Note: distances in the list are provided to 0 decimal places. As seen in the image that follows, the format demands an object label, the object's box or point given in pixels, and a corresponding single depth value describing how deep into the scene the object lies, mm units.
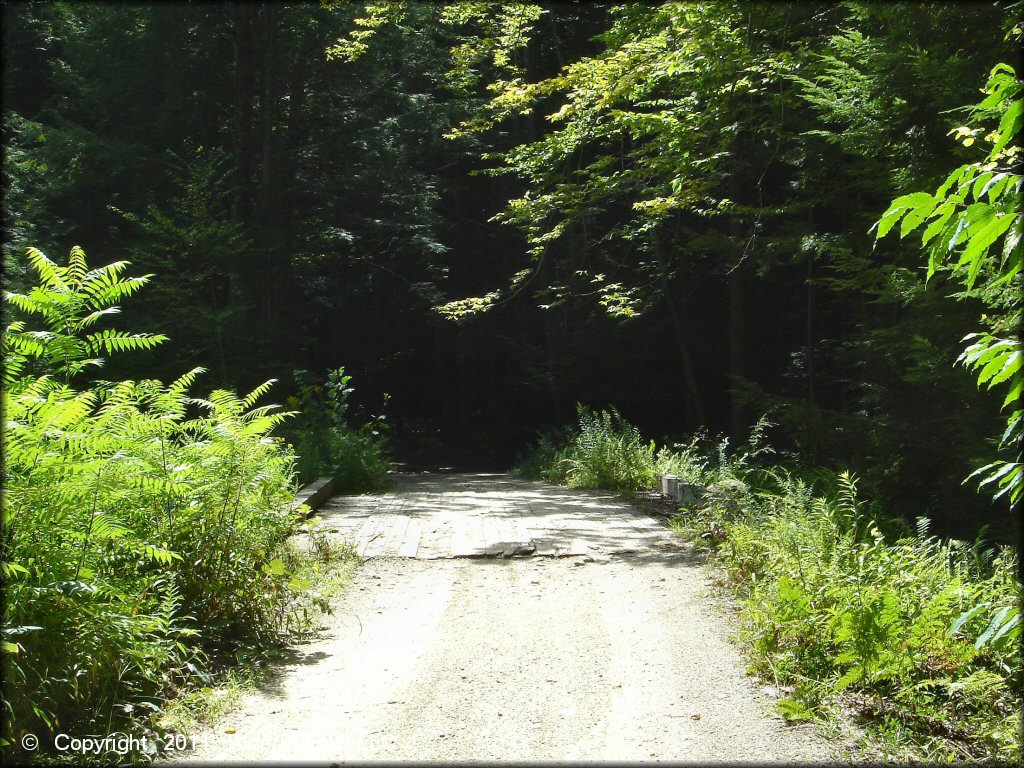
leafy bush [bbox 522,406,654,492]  12555
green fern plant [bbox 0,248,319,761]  3686
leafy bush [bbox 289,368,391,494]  12289
